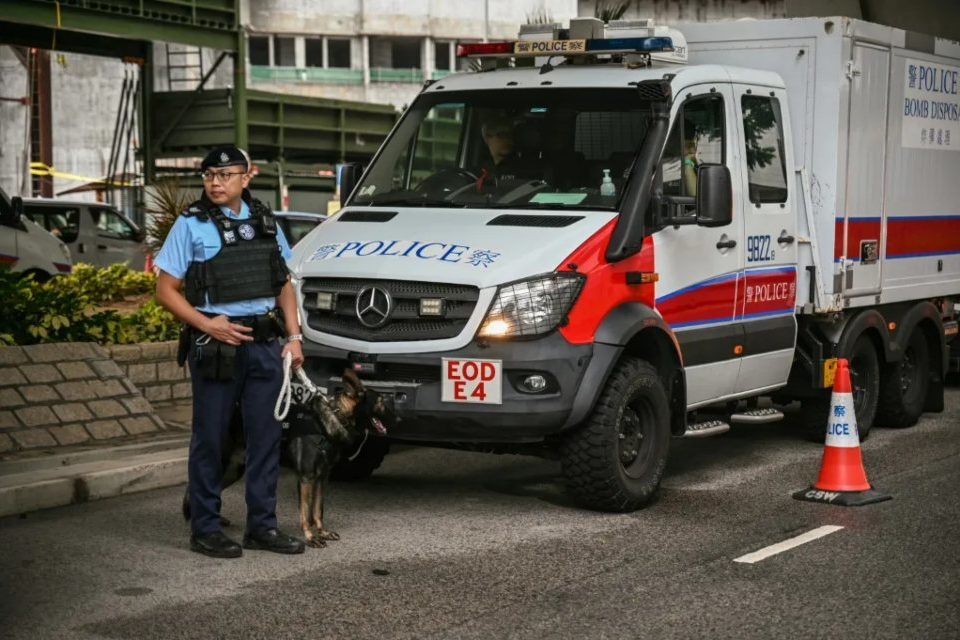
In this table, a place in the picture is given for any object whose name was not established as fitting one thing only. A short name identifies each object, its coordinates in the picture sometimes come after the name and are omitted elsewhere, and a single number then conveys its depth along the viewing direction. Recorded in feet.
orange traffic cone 27.84
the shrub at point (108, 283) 48.78
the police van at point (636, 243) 25.23
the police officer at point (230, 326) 22.31
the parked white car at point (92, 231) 76.02
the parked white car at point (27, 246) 56.44
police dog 23.67
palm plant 49.32
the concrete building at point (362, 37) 189.57
